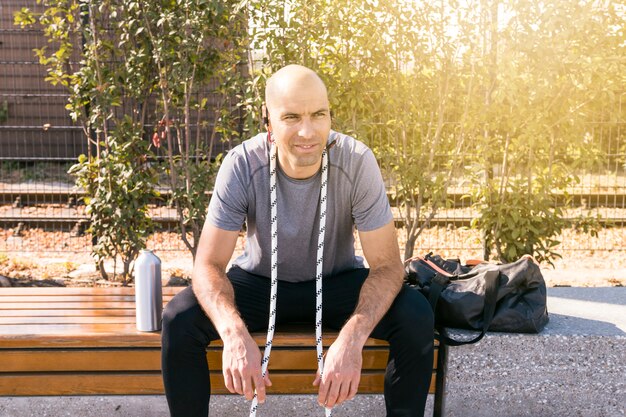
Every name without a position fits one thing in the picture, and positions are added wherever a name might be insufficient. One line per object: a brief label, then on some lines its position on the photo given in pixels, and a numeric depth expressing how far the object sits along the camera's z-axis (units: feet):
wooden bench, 10.68
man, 9.77
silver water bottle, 10.87
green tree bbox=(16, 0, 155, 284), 17.24
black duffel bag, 10.99
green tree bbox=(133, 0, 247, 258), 16.30
